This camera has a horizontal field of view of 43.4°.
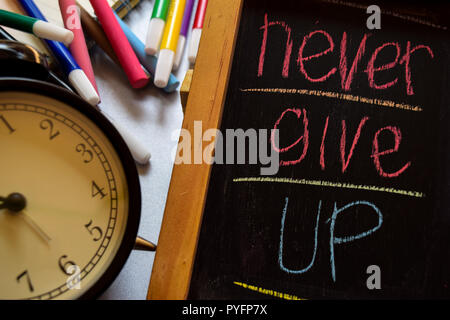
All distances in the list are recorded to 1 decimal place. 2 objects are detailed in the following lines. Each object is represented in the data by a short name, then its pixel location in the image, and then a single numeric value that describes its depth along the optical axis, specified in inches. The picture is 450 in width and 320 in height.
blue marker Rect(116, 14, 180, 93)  11.8
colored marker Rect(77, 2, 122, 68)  11.7
